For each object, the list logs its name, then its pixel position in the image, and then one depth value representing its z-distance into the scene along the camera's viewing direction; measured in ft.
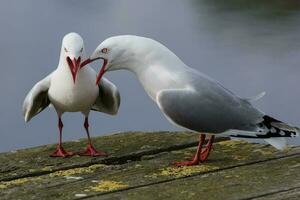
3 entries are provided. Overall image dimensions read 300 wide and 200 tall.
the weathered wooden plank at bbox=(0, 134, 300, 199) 12.57
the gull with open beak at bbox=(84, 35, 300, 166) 14.11
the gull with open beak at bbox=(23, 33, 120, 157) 14.99
